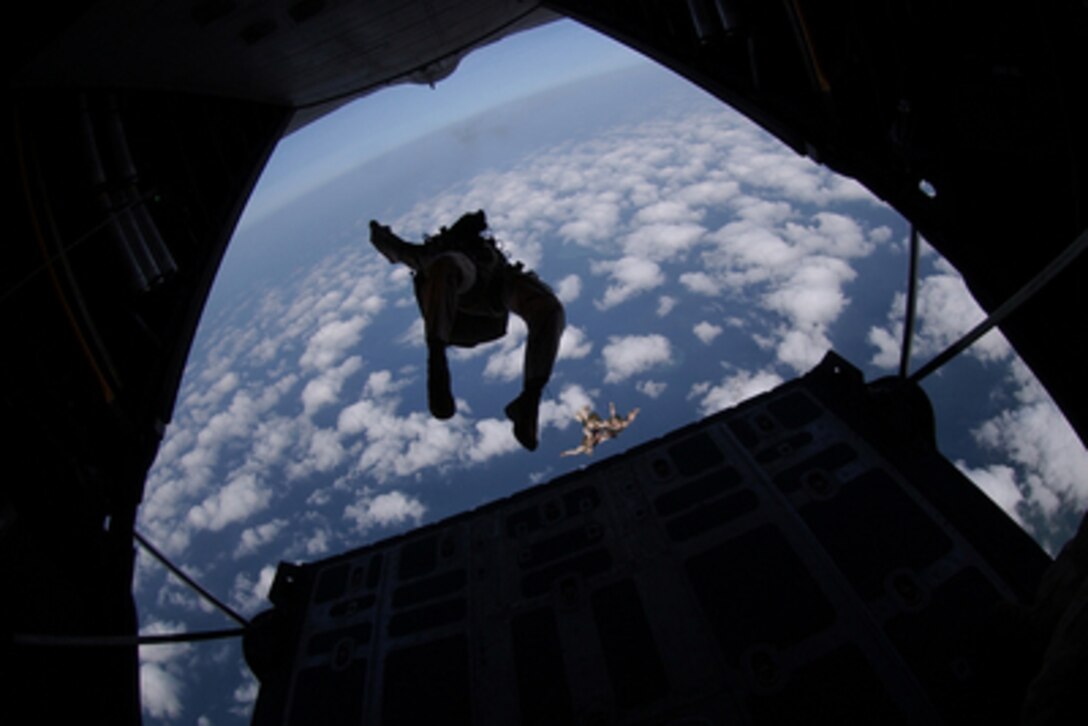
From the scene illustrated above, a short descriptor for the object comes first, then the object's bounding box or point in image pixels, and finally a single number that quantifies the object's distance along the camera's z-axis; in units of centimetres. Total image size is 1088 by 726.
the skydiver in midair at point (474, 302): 400
